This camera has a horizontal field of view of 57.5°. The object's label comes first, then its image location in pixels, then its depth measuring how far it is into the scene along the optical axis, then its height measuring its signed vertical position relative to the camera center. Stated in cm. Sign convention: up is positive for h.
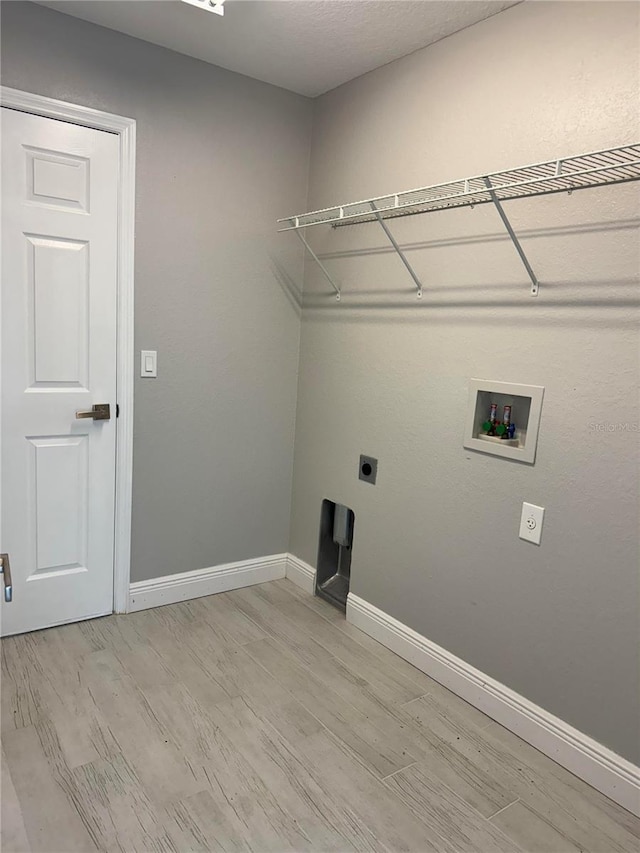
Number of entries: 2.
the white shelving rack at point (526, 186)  158 +50
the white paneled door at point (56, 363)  218 -18
